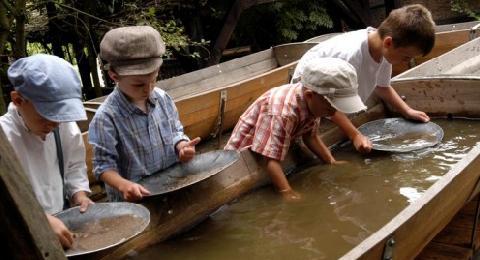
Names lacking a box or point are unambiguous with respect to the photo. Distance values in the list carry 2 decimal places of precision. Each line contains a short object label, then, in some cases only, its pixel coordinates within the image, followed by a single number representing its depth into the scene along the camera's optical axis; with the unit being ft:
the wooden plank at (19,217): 3.77
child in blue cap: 6.23
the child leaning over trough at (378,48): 11.27
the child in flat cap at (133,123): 8.07
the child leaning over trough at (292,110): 9.53
